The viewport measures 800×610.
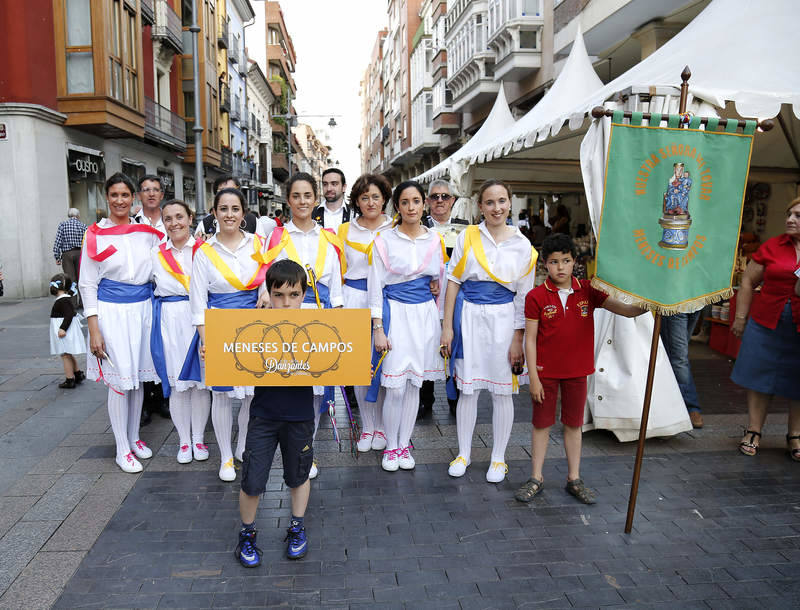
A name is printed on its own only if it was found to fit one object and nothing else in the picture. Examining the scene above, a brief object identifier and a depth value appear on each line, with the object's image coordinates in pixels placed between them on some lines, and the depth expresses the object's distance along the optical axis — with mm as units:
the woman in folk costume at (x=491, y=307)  4164
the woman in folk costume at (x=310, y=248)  4312
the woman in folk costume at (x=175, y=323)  4457
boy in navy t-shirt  3213
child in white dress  6707
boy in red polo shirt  3855
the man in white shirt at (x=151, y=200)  5309
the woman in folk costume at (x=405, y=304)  4301
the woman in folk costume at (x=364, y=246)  4711
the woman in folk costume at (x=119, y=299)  4293
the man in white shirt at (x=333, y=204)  5496
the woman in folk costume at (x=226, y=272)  4051
